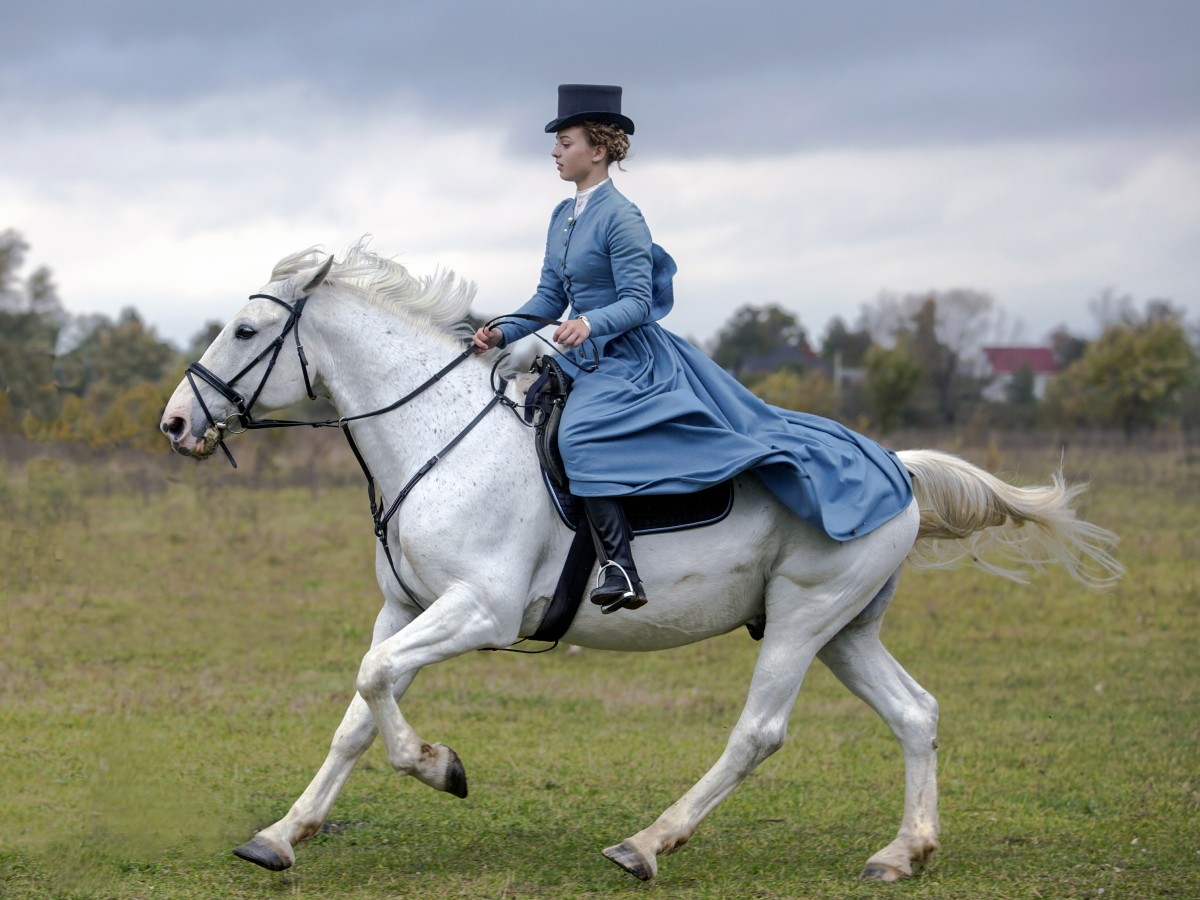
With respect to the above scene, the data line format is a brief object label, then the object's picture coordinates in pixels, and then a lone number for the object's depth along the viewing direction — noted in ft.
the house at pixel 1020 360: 302.86
